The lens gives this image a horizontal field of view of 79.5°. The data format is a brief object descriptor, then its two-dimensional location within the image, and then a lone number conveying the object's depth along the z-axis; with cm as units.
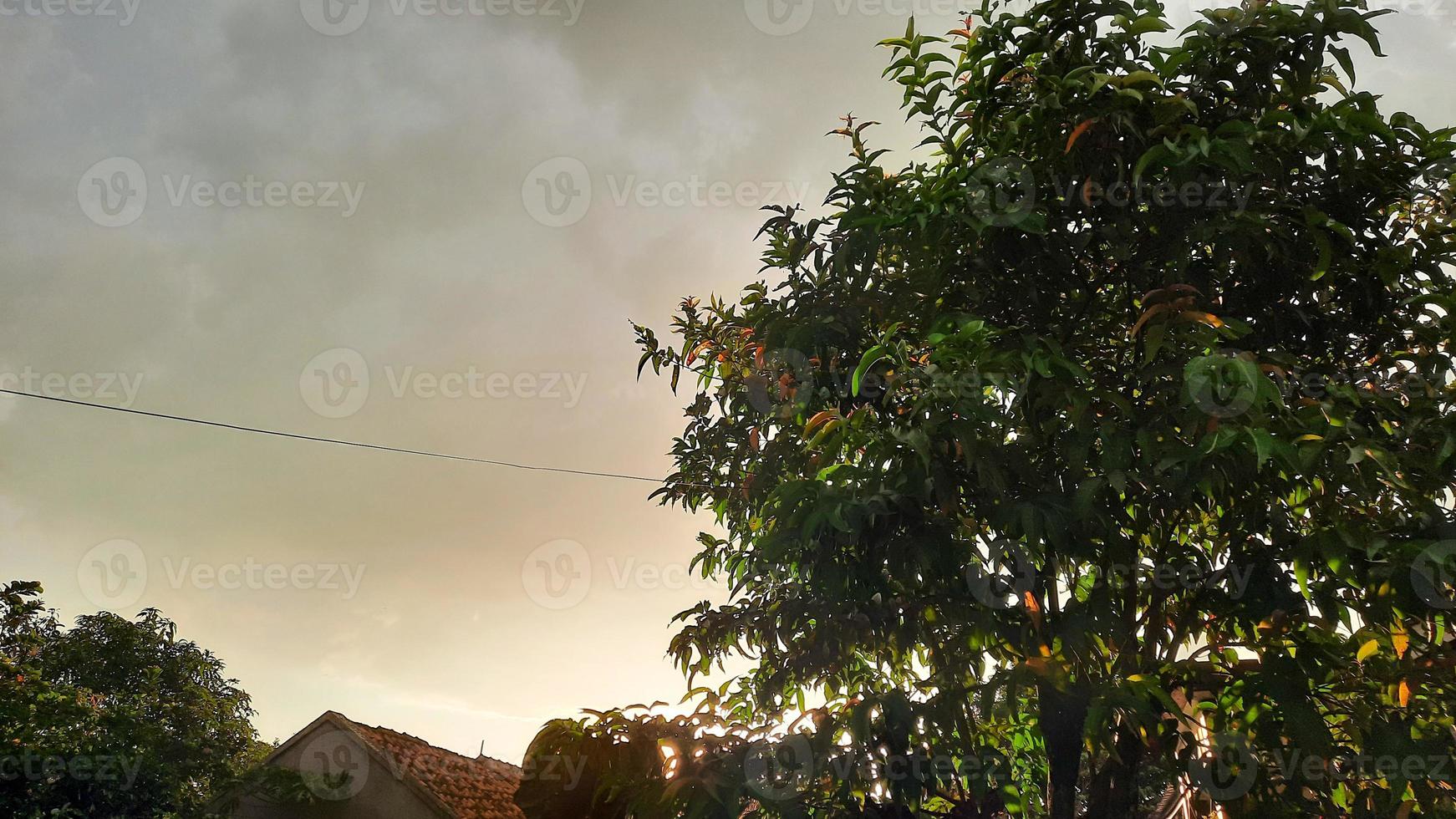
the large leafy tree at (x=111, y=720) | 1634
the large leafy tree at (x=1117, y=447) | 516
